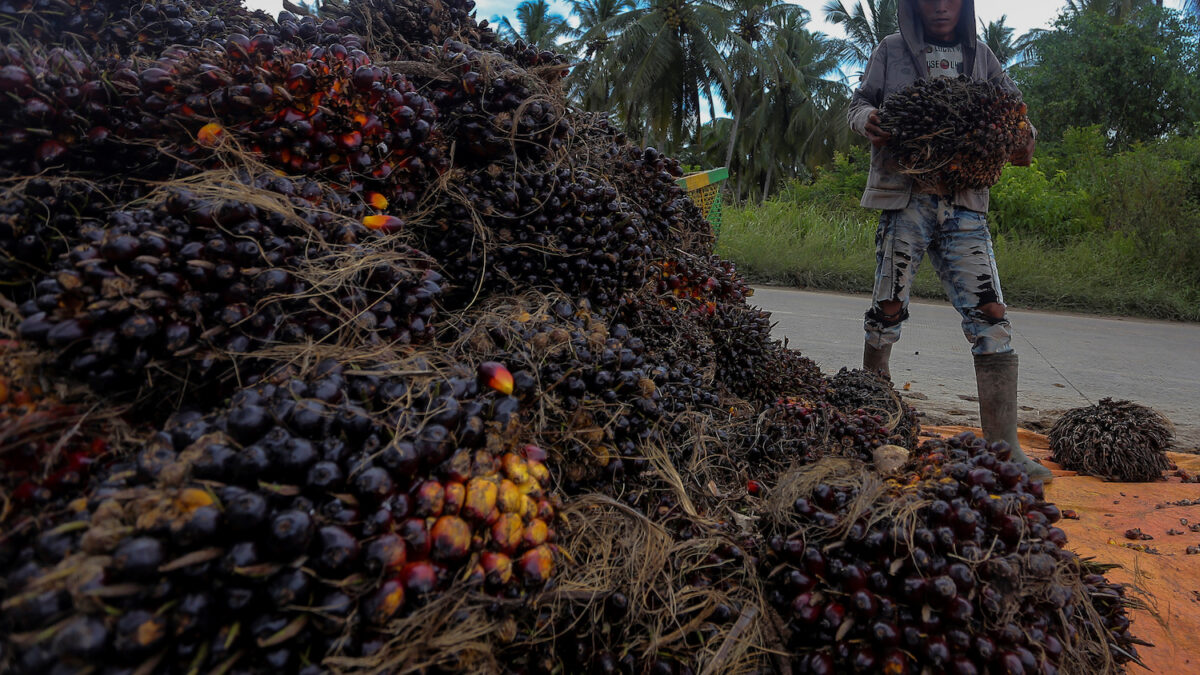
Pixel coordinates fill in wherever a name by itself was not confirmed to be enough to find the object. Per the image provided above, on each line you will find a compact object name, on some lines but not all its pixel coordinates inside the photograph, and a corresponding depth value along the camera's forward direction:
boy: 2.97
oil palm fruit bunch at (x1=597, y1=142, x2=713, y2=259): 2.12
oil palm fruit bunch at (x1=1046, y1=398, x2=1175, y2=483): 3.05
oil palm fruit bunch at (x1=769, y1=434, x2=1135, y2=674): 1.03
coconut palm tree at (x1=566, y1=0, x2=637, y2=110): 21.34
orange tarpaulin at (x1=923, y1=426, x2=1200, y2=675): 1.65
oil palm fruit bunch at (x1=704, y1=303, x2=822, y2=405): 2.35
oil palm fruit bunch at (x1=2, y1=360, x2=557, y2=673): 0.69
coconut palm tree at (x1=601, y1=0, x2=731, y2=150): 21.12
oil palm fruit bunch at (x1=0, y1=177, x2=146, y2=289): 1.07
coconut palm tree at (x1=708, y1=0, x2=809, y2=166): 21.91
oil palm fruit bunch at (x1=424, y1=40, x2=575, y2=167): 1.62
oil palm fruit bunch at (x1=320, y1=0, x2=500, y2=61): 1.85
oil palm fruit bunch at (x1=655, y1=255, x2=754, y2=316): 2.15
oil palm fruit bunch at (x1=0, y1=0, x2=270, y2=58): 1.40
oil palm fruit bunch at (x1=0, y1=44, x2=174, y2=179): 1.15
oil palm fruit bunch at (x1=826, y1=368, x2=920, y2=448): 2.57
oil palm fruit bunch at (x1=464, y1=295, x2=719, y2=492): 1.22
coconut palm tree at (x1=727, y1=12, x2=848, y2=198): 25.95
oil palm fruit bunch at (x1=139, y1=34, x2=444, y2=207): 1.27
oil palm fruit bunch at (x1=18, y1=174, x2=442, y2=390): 0.94
